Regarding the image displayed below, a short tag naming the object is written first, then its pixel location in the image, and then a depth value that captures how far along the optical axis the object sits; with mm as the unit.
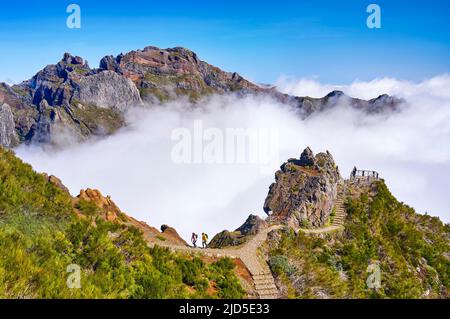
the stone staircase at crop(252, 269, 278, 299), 26672
